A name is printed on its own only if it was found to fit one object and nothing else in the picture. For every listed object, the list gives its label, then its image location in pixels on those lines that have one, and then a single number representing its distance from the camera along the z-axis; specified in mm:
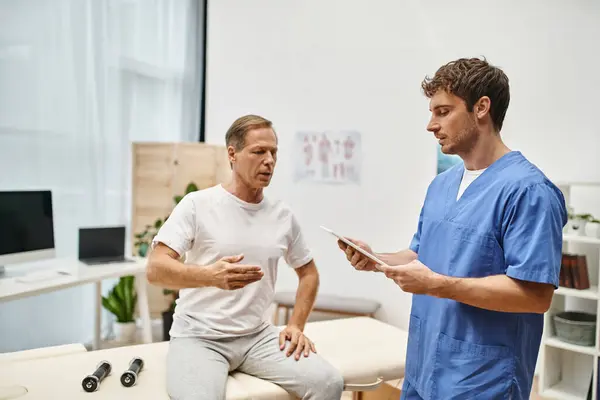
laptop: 3402
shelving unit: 3105
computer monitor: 2826
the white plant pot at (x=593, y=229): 3053
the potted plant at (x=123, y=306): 3932
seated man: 1807
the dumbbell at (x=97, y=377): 1781
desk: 2648
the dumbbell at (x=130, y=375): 1833
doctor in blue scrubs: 1359
